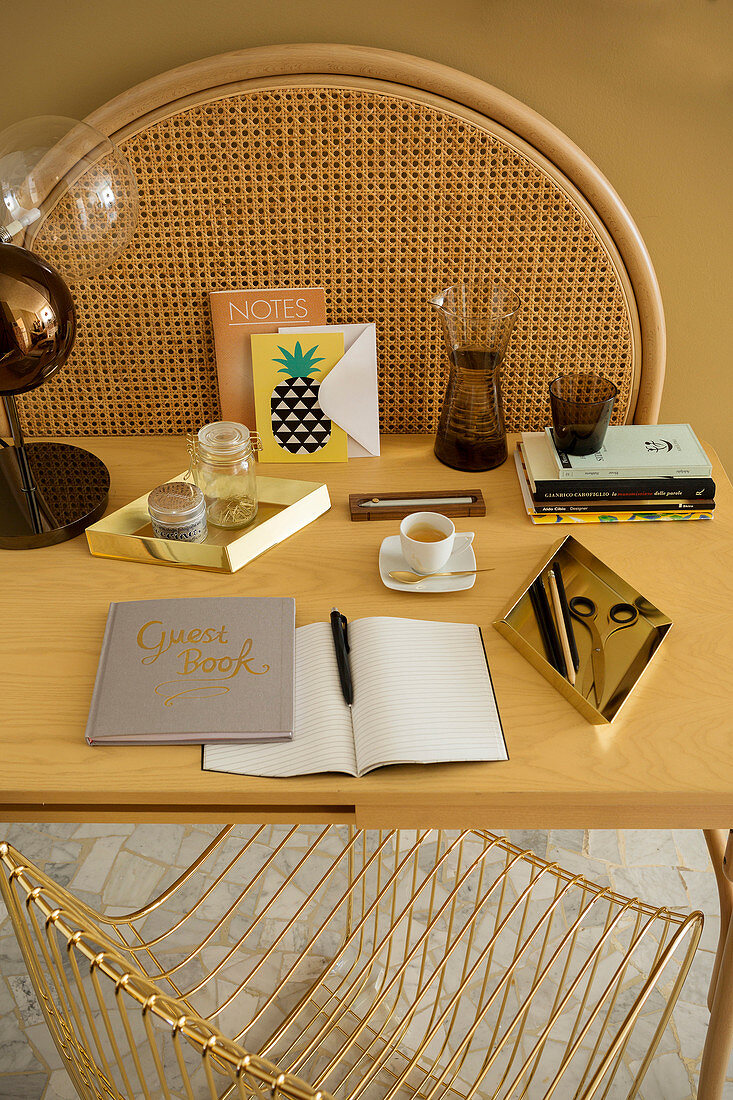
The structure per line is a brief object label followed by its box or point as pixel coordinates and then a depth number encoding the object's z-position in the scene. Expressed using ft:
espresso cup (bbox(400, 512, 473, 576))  3.19
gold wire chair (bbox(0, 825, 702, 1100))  3.07
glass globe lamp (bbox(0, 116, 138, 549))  3.11
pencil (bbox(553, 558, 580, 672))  2.97
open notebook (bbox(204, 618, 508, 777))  2.60
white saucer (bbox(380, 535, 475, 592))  3.24
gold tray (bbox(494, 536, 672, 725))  2.81
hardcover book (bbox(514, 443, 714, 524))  3.60
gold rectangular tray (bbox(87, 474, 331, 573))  3.34
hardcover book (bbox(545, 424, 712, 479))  3.58
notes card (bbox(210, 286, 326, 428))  3.88
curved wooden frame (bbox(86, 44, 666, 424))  3.50
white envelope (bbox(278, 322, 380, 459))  3.88
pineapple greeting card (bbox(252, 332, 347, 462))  3.85
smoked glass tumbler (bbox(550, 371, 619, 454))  3.55
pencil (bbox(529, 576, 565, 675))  2.95
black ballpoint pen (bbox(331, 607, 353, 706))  2.83
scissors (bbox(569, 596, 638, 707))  2.92
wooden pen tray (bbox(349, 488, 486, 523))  3.63
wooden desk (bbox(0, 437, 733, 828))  2.55
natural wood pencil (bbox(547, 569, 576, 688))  2.90
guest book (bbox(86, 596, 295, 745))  2.68
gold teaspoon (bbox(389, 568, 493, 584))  3.26
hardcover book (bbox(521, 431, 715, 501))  3.56
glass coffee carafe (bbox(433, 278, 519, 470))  3.74
